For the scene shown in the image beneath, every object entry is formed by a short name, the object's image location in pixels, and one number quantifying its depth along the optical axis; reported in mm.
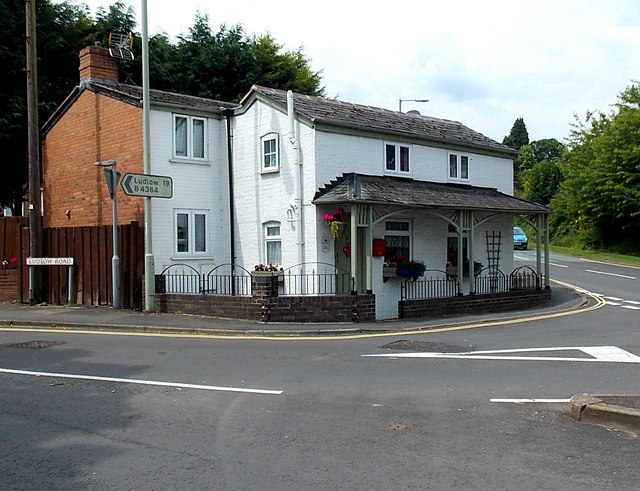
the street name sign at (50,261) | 18188
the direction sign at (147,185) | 15844
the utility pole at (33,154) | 18016
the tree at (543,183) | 65312
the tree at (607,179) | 39312
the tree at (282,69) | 34500
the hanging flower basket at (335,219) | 16578
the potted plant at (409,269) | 17656
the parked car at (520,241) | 45906
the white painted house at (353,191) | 17344
